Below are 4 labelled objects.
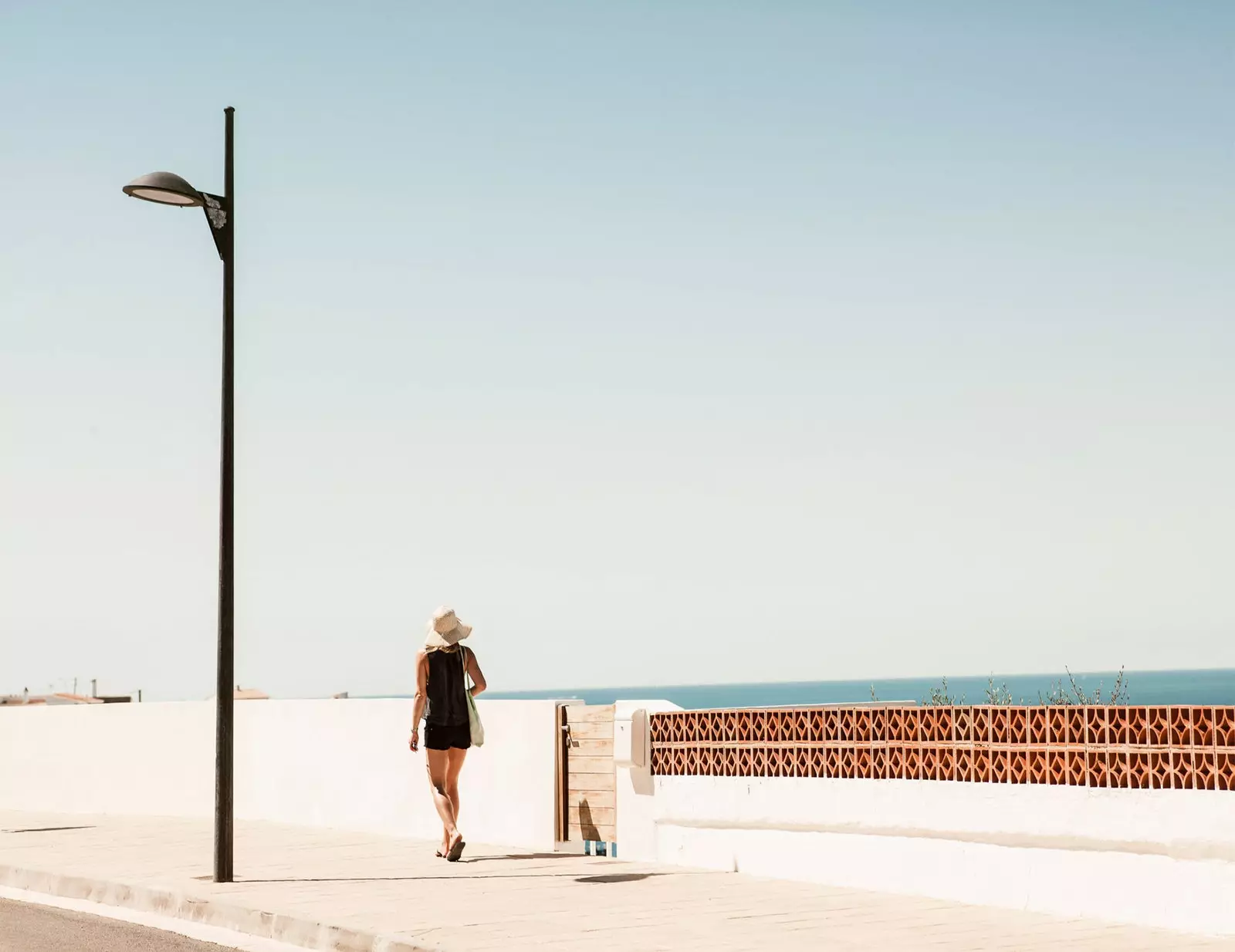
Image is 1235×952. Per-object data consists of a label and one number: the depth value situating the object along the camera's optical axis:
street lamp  12.07
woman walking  12.80
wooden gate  13.64
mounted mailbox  13.34
